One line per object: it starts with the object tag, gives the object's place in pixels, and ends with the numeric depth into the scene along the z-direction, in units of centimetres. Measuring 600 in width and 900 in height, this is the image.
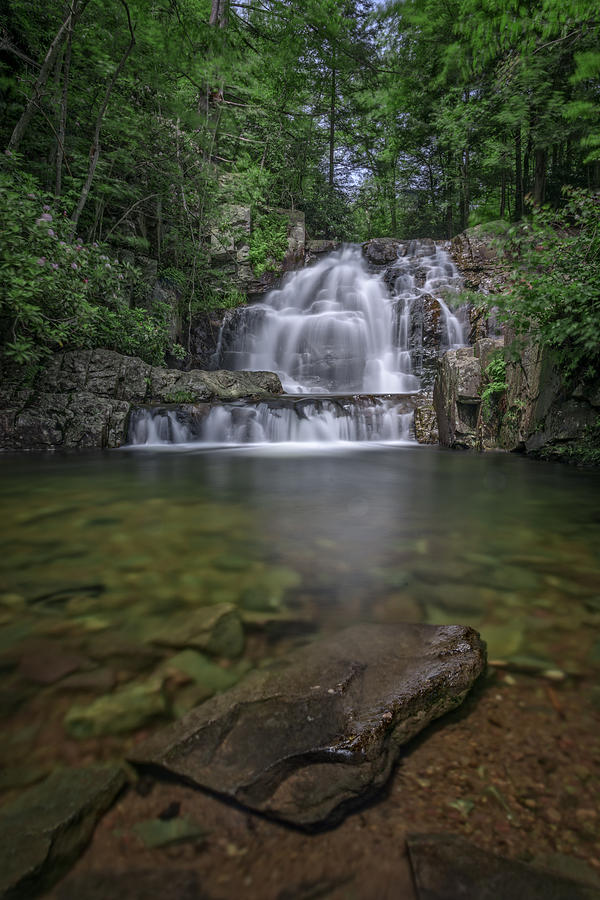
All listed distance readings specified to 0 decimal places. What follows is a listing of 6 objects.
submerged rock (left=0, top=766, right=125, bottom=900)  73
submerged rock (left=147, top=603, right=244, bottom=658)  152
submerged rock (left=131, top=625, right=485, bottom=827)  94
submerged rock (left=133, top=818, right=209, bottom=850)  82
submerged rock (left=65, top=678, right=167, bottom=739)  112
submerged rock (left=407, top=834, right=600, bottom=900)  70
